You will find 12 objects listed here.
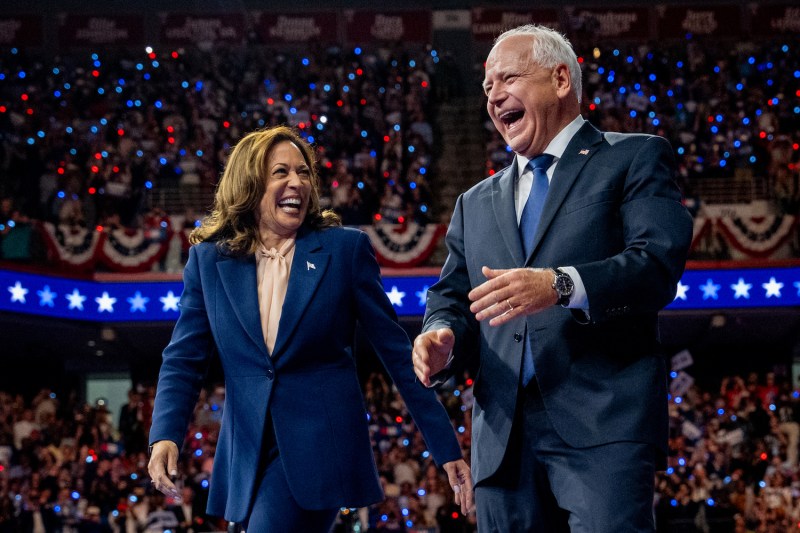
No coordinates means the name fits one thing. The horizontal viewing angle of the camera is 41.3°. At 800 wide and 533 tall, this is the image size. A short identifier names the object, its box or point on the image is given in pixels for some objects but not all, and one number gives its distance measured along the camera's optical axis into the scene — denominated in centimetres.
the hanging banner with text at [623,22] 1989
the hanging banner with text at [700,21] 2003
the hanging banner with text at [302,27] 1966
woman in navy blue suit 285
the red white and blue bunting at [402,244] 1338
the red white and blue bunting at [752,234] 1351
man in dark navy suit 219
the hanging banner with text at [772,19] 1980
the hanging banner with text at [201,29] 1933
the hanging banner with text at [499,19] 1995
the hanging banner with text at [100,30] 1973
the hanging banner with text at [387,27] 1973
